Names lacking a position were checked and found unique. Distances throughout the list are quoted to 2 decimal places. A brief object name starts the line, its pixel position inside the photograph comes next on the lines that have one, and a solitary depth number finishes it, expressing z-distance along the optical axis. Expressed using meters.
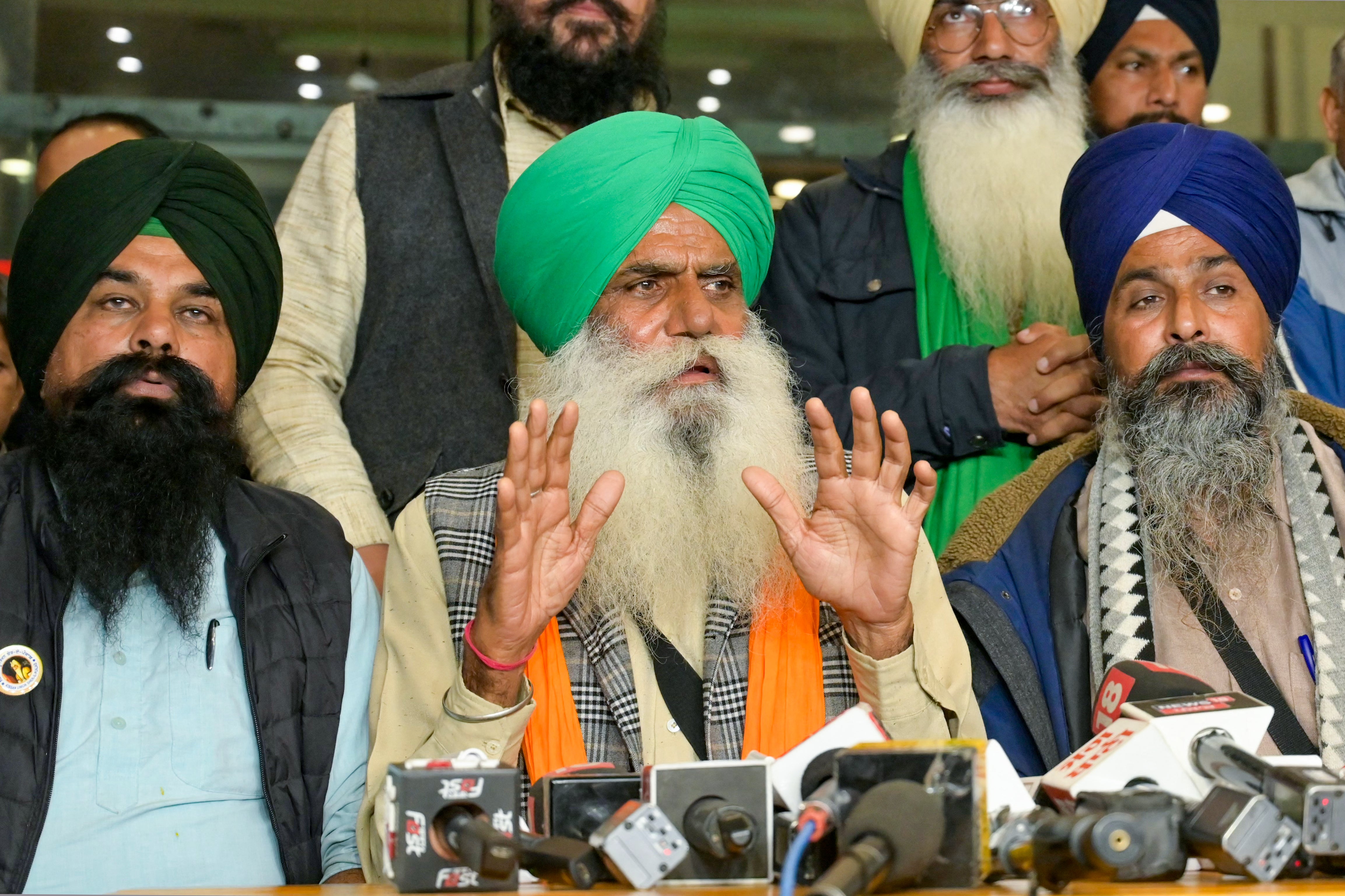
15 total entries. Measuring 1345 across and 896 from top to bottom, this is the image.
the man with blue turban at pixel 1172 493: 3.48
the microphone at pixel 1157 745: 3.06
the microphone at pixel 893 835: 2.90
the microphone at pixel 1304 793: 2.97
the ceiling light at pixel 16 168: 4.49
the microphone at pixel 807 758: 3.05
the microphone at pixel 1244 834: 2.95
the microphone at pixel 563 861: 2.98
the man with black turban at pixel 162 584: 3.37
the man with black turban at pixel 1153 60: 4.05
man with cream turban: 3.70
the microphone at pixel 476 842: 2.96
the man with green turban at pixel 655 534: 3.30
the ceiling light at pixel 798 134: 4.81
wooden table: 2.95
